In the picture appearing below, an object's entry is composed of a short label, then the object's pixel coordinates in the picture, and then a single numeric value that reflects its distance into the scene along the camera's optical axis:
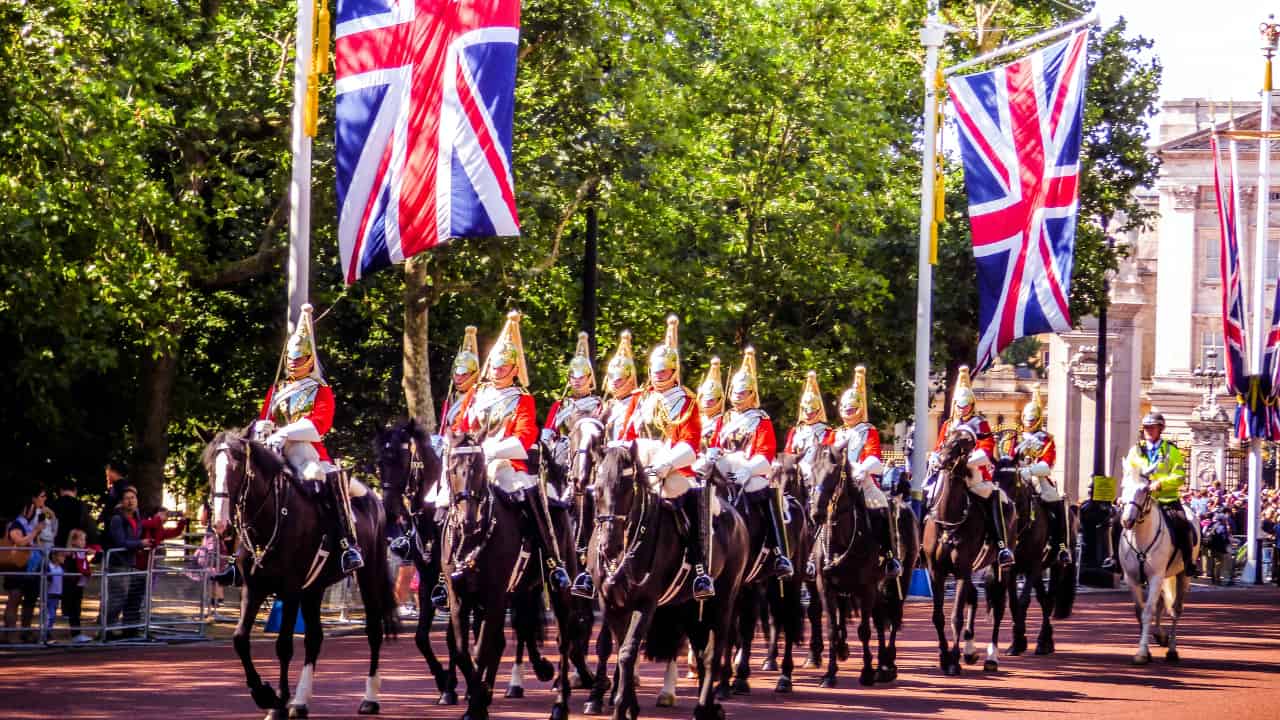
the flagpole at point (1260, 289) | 41.47
